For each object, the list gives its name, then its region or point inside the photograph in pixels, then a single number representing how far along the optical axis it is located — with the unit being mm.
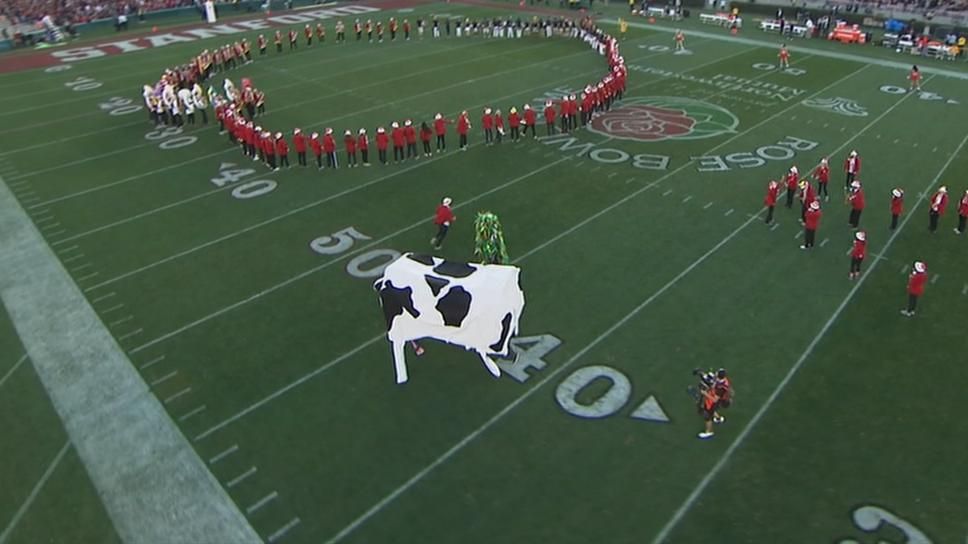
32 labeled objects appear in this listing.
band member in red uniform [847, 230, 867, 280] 12117
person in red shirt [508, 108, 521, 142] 19406
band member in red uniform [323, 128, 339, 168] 17688
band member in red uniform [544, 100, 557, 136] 19891
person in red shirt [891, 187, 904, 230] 13898
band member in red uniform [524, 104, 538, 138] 19250
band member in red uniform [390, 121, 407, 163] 18031
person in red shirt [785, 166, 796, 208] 15148
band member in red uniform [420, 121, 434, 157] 18344
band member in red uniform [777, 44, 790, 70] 28025
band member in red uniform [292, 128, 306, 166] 17969
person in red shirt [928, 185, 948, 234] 13906
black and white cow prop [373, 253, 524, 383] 9312
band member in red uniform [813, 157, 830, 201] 15459
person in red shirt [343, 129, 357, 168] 18062
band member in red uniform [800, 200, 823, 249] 13281
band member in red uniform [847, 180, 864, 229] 14008
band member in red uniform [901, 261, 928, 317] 11094
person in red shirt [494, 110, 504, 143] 19234
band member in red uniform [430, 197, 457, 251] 13617
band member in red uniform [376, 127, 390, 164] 18031
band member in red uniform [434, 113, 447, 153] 18562
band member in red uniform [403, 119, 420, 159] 18339
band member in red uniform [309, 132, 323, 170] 17719
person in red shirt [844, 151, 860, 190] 15789
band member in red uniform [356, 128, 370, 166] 18094
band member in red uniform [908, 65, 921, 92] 24317
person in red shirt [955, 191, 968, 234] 13971
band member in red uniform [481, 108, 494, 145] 19406
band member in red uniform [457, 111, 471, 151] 18953
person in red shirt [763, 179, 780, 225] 14344
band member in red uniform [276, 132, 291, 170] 17922
